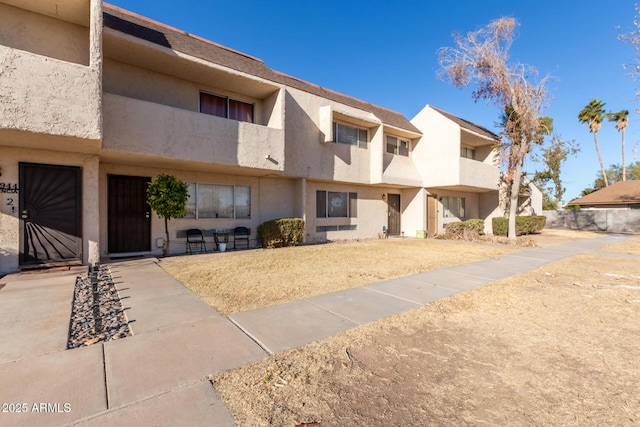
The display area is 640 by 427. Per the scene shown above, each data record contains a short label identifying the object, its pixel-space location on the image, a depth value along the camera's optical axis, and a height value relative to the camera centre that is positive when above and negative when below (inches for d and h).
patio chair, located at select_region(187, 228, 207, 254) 406.0 -39.6
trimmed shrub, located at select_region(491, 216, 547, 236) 723.4 -32.3
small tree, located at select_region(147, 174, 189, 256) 342.3 +20.7
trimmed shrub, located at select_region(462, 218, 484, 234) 677.3 -30.0
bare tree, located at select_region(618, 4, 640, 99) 460.4 +295.6
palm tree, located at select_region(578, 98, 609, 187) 1346.0 +475.4
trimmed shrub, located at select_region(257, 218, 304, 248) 458.3 -31.3
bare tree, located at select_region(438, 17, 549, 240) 565.9 +282.4
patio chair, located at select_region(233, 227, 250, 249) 445.1 -34.2
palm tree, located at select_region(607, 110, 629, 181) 1385.3 +469.1
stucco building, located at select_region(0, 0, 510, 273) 257.0 +90.9
